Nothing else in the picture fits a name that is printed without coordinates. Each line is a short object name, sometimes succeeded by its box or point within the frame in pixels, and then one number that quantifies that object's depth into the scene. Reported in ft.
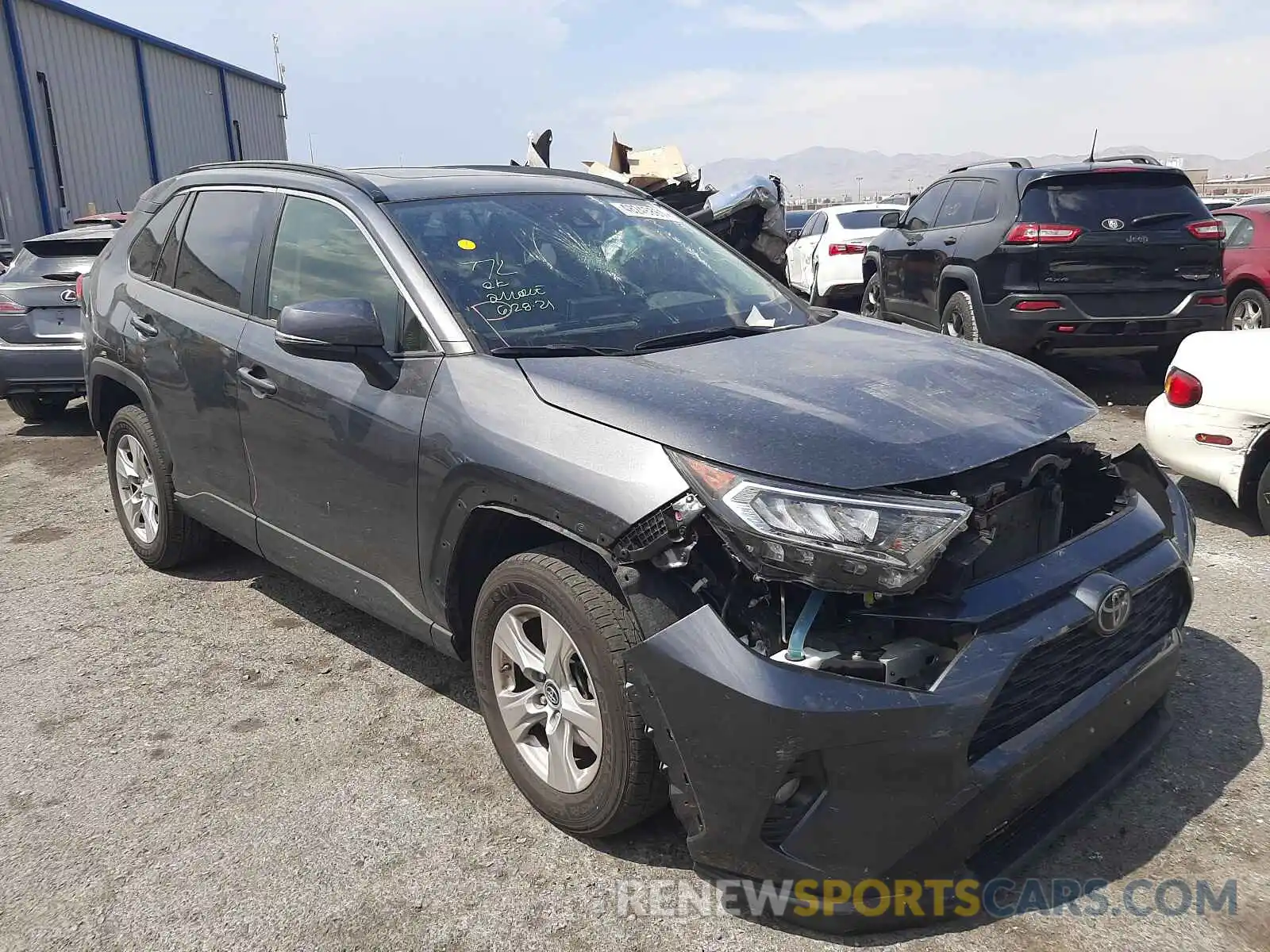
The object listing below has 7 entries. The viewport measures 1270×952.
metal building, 56.24
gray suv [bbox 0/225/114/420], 25.62
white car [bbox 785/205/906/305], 40.73
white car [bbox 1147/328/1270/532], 14.85
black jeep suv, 23.80
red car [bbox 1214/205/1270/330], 28.58
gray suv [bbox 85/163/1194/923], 7.13
